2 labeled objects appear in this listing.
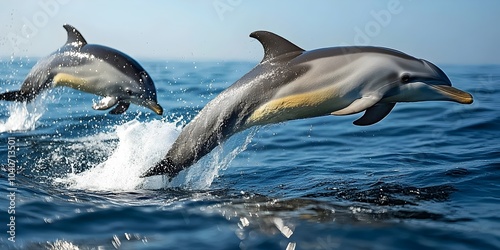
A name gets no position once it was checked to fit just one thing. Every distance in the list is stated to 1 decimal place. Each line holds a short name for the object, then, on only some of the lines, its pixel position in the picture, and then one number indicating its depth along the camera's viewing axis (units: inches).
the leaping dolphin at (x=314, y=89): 242.8
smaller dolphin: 346.9
